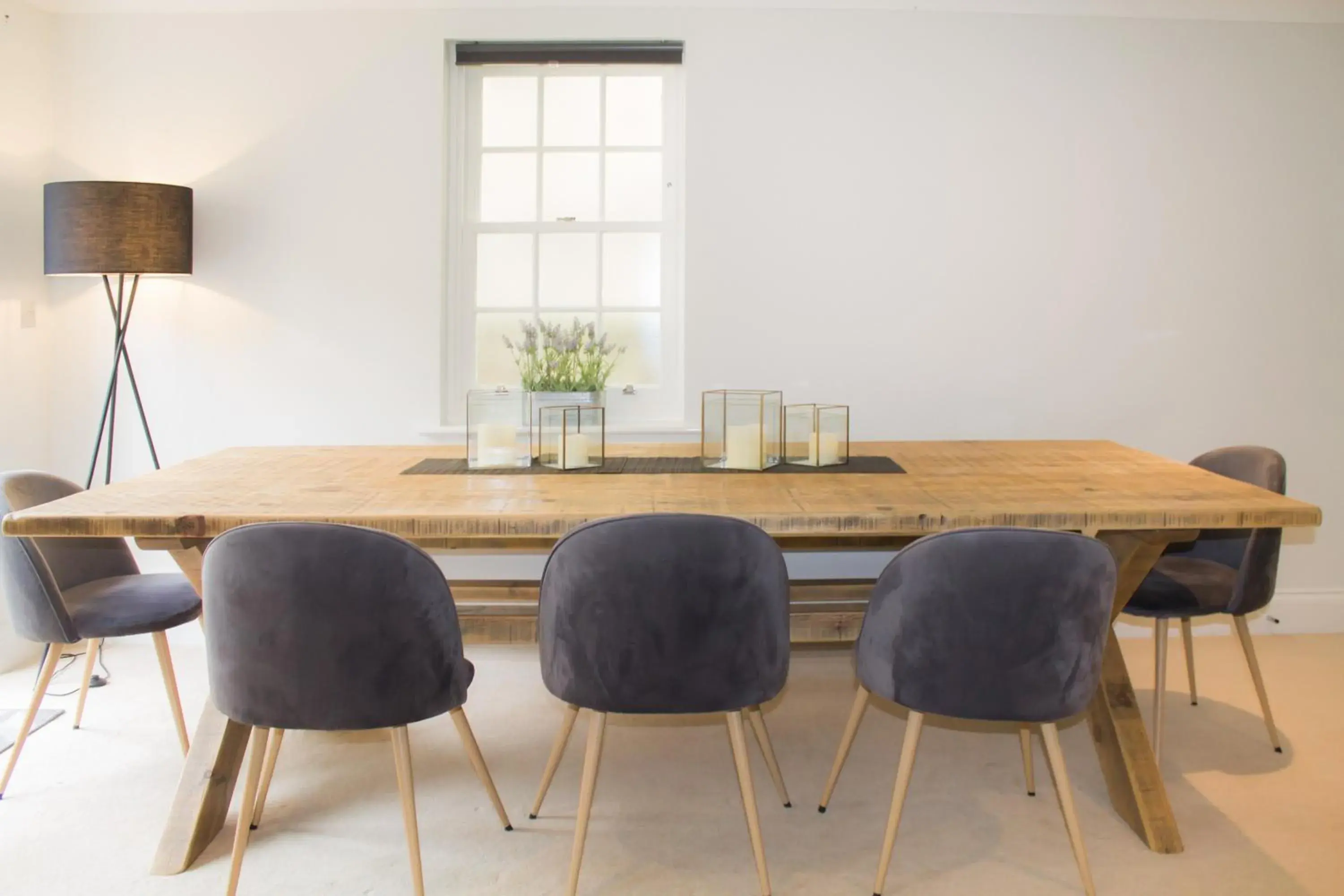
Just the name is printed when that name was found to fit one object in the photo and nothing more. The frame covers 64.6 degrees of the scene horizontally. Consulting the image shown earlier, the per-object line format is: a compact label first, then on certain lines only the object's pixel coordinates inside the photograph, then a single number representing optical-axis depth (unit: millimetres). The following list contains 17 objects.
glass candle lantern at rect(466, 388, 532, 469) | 3041
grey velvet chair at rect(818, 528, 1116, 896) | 2119
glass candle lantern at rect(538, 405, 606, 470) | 2982
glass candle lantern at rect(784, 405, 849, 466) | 3031
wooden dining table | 2371
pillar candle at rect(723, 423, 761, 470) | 2959
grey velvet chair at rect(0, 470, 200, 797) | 2768
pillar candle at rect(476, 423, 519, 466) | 3037
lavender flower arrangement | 3812
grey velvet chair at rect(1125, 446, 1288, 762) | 3021
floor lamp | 3729
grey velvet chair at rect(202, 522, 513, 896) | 2061
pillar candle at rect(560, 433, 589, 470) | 2979
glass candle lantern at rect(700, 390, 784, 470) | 2967
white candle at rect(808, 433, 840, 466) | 3029
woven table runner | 2994
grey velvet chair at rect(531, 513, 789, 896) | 2090
